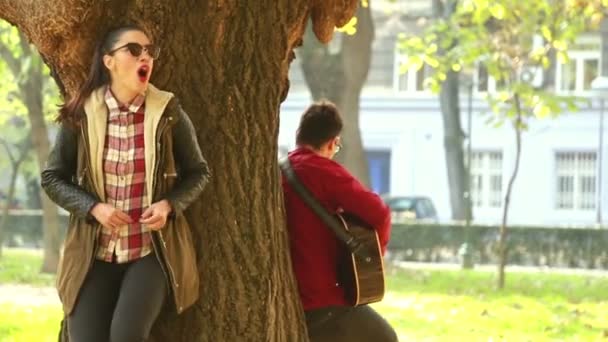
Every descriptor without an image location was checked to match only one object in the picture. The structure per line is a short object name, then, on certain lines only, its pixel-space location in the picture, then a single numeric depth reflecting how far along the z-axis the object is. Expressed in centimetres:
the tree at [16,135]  3151
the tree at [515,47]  1819
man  609
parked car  3925
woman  494
